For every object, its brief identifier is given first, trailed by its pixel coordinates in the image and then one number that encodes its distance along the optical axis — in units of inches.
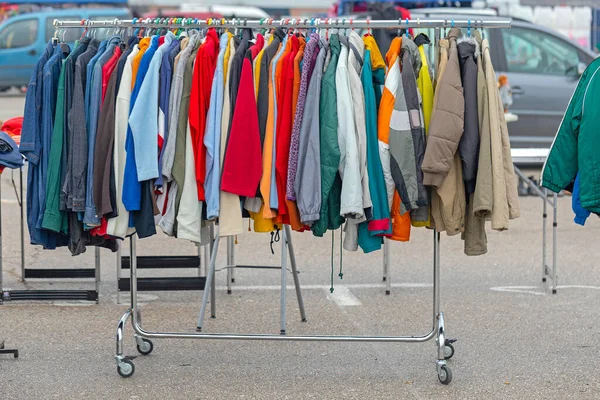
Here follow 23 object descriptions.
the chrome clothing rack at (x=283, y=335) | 217.0
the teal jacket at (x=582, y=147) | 209.3
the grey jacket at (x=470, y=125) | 211.5
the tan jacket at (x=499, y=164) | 211.0
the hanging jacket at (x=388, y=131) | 211.9
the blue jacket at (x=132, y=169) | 215.3
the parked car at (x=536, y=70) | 531.5
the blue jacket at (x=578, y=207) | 222.2
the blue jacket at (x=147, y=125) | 213.3
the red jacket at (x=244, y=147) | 212.4
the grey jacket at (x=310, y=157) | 211.6
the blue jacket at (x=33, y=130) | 219.3
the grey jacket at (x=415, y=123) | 211.5
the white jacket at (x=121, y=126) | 216.2
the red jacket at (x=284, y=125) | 214.8
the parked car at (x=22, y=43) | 959.0
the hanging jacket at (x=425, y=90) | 215.0
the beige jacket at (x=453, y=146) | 208.4
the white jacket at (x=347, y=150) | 210.2
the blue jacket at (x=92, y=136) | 216.5
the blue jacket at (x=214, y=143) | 214.4
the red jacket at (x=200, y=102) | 214.4
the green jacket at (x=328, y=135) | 211.6
